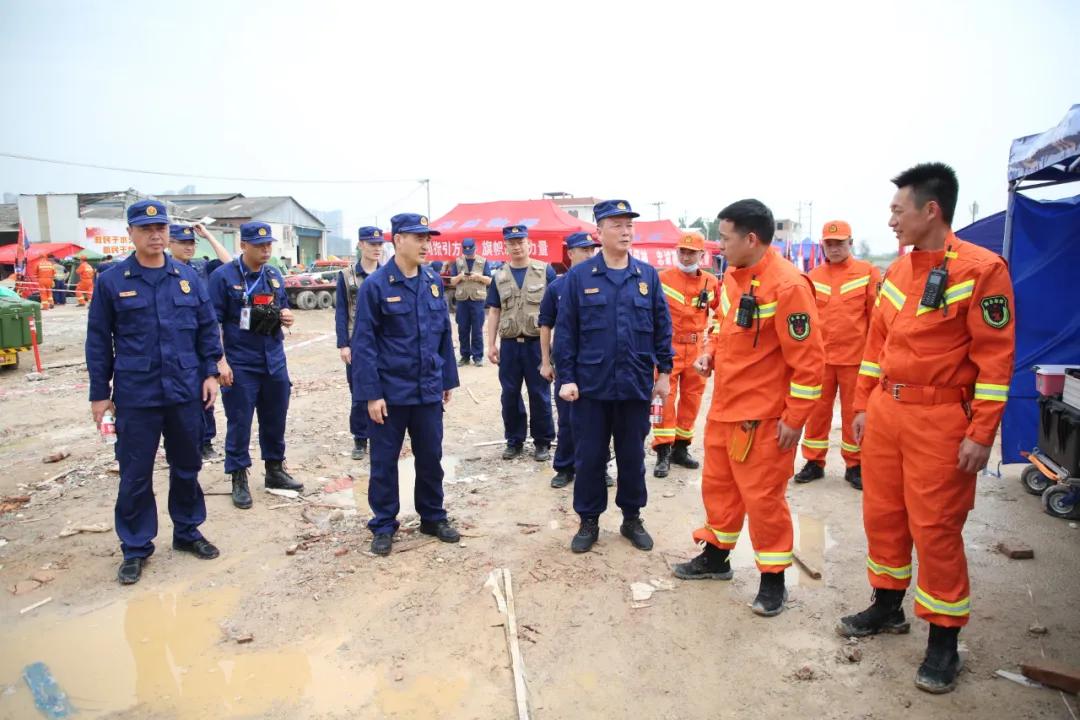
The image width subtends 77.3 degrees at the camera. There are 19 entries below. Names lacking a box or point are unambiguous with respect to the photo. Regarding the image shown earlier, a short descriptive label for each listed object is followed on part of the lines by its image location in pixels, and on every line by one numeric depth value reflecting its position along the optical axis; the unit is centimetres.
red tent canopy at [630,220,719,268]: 2580
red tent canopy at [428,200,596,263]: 2097
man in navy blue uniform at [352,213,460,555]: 419
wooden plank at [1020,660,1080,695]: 284
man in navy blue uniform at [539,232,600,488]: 501
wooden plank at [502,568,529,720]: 284
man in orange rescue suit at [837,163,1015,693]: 281
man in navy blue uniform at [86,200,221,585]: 400
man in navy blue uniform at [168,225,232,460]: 610
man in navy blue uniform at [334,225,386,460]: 639
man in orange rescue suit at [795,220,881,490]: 555
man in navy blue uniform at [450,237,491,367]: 1122
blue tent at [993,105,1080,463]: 559
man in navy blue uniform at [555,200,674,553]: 414
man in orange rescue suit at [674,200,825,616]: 334
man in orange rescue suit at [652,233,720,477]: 585
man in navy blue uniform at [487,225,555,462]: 627
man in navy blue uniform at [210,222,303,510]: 519
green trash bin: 1098
